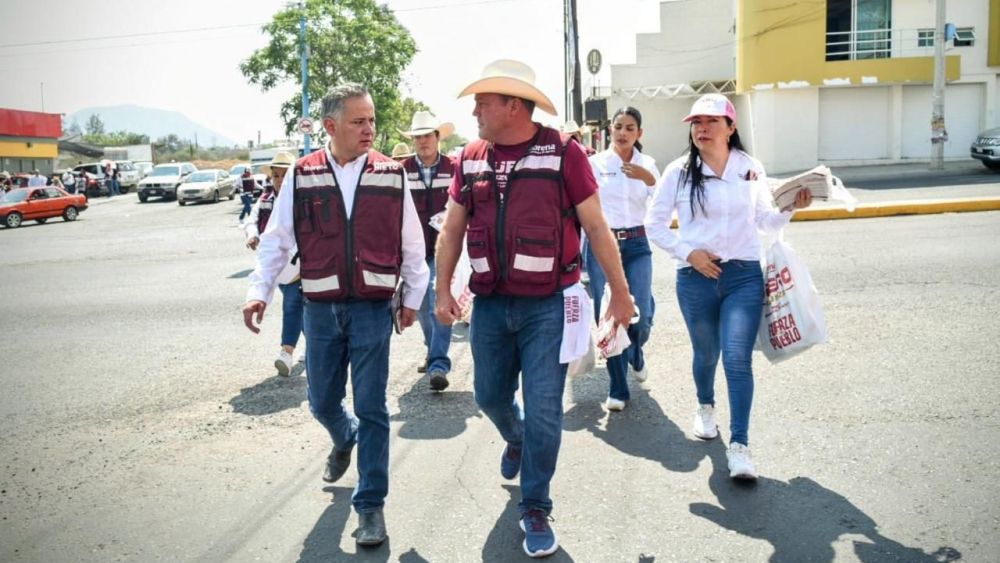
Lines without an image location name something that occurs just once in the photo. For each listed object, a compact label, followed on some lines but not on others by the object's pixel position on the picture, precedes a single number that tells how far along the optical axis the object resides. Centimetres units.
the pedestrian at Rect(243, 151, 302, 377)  695
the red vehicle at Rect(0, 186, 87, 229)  3009
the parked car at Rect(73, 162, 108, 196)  4788
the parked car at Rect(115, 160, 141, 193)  5072
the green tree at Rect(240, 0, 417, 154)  3750
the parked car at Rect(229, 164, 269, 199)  4031
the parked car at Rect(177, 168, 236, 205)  3738
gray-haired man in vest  413
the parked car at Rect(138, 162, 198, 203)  4112
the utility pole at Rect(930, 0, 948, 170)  2688
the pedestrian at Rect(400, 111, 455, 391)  704
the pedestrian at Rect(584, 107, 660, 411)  614
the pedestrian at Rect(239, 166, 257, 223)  2350
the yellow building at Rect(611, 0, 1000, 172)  3238
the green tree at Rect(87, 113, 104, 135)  13400
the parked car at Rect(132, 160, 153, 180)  5448
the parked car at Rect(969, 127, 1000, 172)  2450
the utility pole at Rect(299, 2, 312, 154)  3562
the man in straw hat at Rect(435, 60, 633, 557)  388
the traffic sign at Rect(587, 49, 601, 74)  2062
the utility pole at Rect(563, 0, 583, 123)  2356
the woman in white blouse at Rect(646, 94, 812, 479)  471
